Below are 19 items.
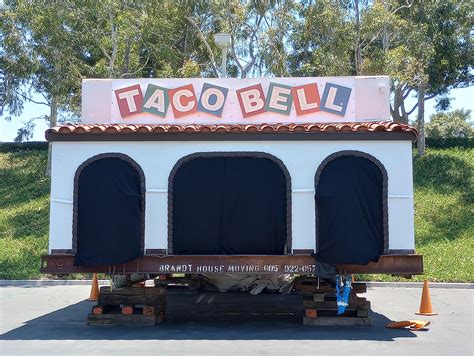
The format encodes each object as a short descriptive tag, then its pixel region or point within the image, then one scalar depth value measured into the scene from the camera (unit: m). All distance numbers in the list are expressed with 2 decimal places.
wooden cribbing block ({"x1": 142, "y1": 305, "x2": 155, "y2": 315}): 11.55
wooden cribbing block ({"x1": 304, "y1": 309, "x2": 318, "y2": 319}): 11.57
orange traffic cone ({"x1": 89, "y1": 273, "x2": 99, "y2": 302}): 15.30
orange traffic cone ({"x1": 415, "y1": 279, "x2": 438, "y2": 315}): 13.09
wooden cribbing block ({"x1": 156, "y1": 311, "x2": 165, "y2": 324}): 11.78
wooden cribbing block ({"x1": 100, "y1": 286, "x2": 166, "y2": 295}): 11.69
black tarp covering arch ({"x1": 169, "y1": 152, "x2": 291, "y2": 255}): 11.14
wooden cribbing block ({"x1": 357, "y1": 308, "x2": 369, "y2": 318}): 11.55
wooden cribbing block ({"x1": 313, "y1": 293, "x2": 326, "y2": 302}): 11.52
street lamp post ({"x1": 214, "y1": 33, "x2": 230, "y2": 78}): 14.58
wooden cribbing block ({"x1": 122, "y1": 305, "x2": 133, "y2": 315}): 11.55
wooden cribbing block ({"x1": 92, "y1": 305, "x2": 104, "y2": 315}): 11.58
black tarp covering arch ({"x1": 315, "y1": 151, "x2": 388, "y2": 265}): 10.84
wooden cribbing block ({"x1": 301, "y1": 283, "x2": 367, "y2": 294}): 11.90
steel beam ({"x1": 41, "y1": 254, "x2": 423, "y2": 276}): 10.93
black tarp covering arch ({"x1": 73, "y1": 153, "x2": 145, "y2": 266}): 11.03
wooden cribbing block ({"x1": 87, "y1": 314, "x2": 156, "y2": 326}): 11.45
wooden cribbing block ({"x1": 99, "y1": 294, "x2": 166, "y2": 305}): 11.62
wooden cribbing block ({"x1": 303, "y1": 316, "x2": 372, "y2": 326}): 11.44
